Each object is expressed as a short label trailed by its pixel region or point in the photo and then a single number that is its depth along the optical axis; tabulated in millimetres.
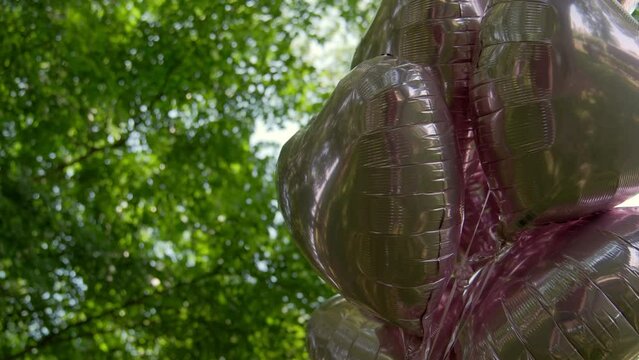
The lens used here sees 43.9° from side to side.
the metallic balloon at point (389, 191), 1079
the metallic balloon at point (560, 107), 1026
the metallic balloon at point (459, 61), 1240
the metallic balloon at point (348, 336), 1274
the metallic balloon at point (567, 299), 1000
